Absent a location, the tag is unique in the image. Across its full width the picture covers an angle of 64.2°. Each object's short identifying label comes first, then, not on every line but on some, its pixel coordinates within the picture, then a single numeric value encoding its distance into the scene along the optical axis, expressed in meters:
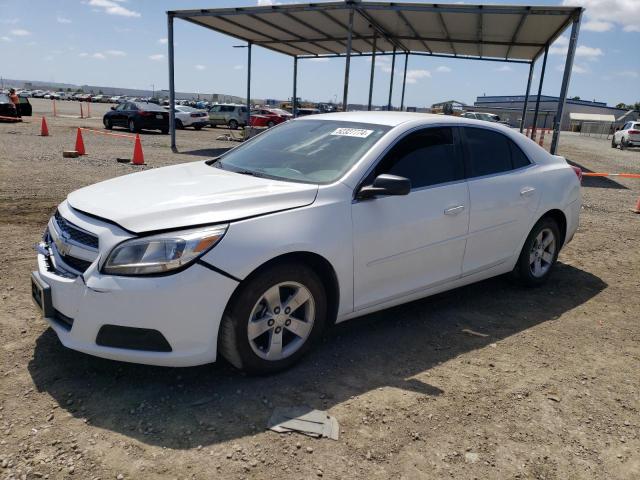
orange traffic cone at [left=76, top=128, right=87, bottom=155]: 12.82
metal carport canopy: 12.22
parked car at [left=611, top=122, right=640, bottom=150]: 30.06
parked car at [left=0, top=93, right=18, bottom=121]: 22.67
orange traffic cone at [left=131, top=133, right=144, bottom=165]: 11.73
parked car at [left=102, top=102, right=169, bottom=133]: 23.36
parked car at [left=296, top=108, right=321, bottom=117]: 30.65
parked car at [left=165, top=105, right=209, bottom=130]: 28.83
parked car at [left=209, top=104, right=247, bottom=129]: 31.75
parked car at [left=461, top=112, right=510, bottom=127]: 30.46
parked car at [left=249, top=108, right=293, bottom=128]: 28.50
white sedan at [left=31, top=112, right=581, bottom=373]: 2.69
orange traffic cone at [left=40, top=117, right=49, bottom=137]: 17.88
